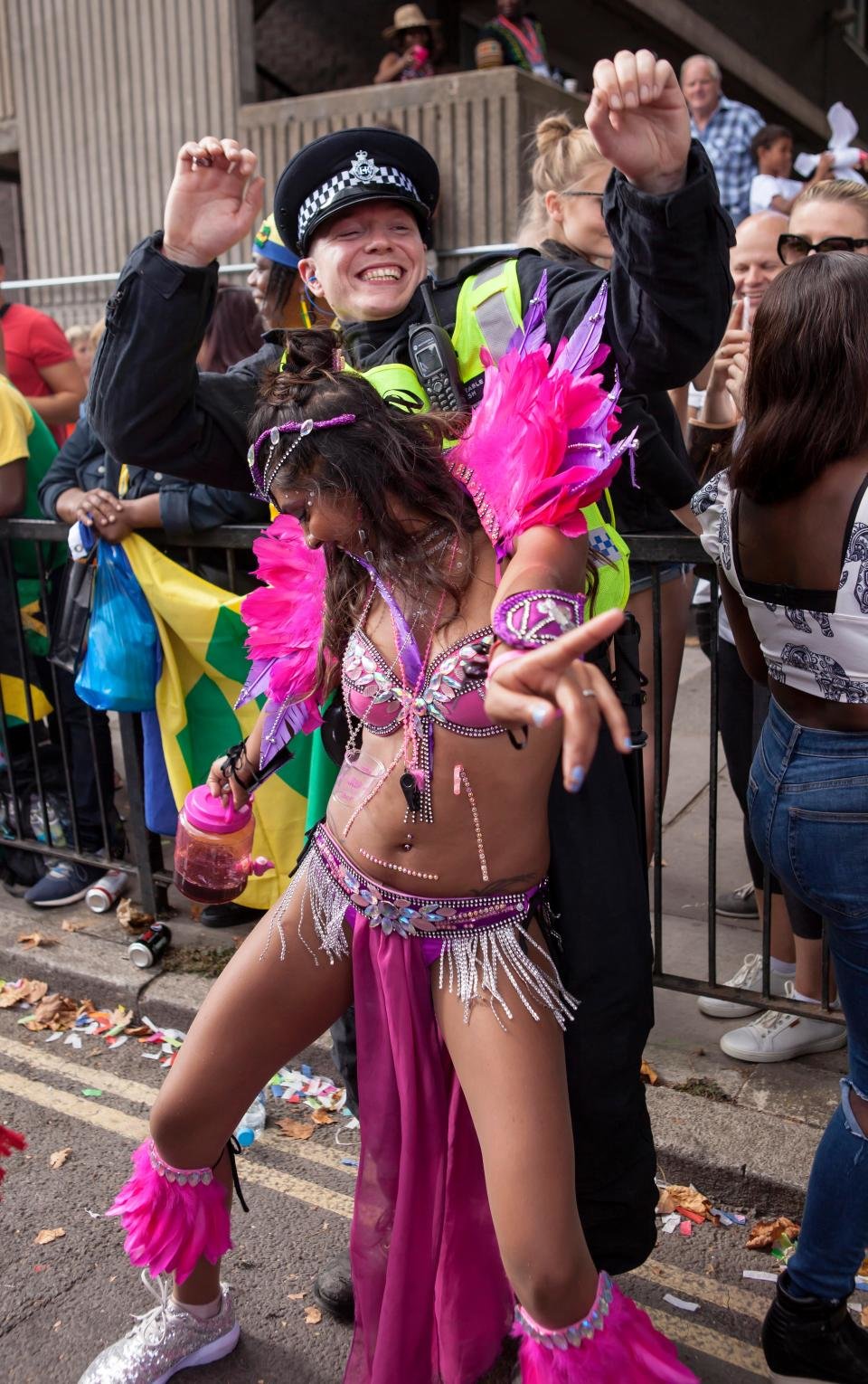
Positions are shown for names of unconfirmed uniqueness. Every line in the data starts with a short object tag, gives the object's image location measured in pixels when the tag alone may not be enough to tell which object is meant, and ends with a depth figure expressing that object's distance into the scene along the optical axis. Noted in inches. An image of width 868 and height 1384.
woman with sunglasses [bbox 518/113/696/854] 117.0
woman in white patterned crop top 75.4
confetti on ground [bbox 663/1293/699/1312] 98.9
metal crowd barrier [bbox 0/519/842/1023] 115.3
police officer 75.9
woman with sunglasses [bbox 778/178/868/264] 135.9
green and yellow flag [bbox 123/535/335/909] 145.9
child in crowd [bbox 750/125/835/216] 267.7
